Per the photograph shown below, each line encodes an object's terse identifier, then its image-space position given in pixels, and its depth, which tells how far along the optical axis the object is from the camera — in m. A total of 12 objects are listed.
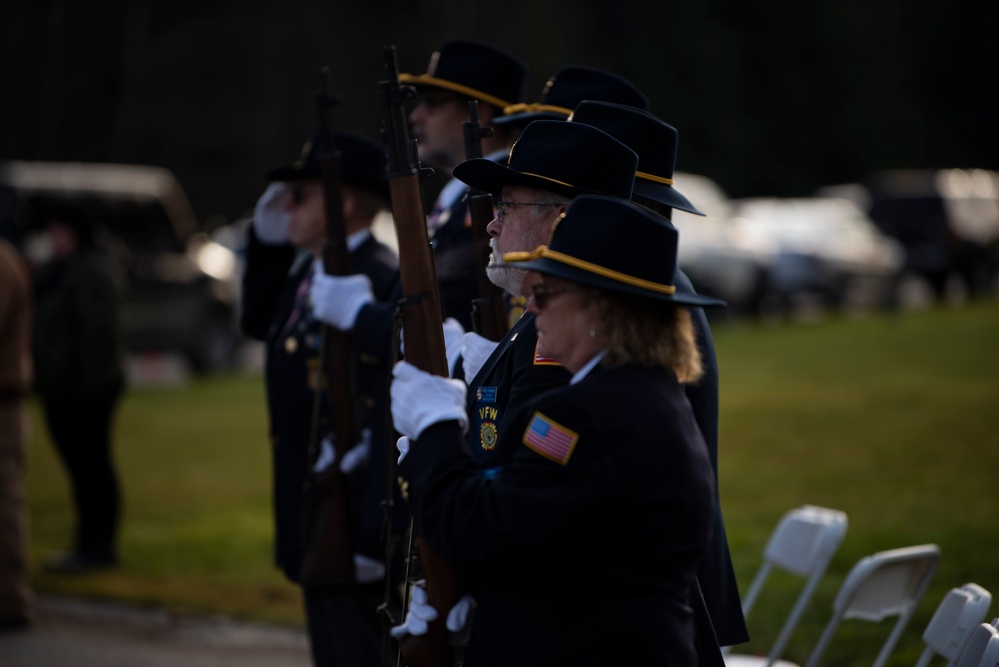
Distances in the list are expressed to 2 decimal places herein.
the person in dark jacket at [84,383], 16.95
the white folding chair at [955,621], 7.48
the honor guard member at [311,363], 9.73
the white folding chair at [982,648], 6.58
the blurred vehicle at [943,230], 56.47
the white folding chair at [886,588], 8.41
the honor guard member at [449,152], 9.54
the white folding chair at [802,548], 9.66
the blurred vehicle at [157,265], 34.44
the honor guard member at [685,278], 7.33
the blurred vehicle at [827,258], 48.41
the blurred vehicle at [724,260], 42.84
